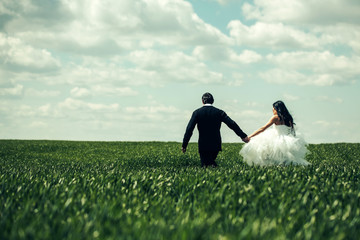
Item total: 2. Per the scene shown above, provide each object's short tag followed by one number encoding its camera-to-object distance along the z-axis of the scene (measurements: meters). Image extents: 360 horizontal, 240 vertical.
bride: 12.05
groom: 11.69
